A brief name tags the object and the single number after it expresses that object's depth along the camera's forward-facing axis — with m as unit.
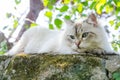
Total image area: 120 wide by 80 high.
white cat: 2.89
